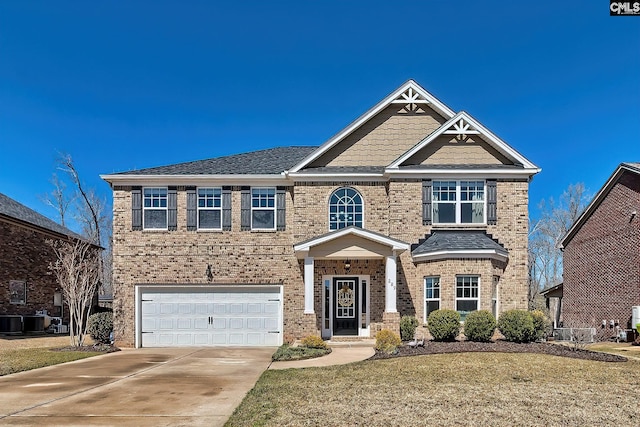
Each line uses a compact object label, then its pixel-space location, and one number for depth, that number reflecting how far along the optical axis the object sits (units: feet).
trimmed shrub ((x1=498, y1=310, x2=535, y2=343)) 52.85
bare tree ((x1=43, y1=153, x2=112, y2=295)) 135.33
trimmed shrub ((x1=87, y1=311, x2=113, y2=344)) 63.10
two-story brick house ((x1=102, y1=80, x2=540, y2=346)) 62.90
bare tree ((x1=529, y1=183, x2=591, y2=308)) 146.51
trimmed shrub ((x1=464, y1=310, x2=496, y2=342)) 52.11
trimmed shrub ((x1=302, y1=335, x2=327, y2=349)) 54.34
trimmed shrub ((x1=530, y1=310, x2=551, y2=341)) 54.39
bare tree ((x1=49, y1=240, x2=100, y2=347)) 59.41
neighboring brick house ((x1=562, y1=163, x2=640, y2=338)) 68.13
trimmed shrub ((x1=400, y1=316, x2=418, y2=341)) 56.08
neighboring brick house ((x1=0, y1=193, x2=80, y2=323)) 75.72
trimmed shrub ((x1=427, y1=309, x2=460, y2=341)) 52.65
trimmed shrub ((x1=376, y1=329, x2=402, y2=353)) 50.29
